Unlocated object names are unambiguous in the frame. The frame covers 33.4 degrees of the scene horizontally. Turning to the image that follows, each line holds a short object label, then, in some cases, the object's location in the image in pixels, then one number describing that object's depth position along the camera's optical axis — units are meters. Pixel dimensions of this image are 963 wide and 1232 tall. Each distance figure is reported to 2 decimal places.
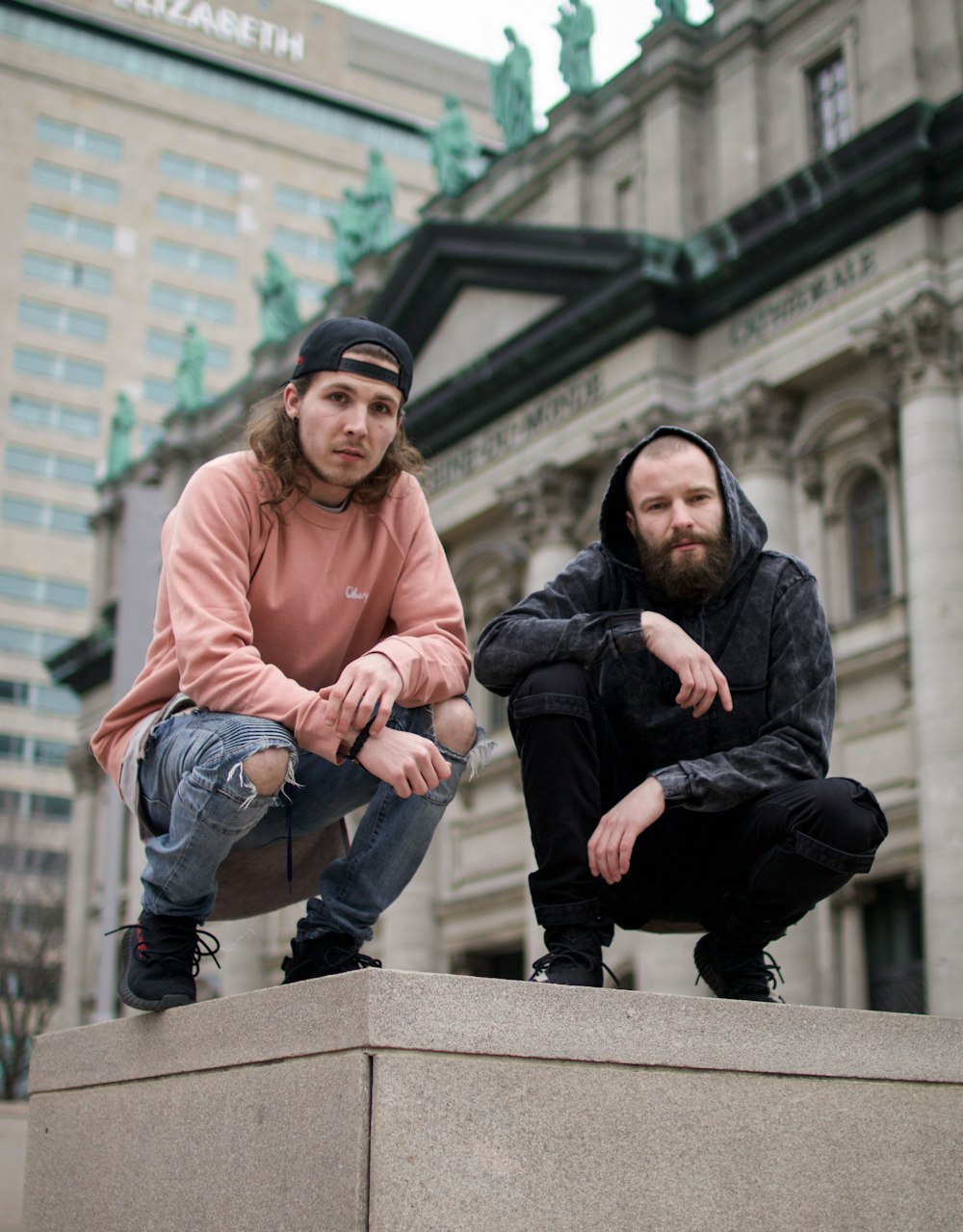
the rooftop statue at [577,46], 27.28
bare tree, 39.47
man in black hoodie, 4.23
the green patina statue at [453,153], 30.38
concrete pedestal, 3.35
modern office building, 67.31
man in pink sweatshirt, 4.10
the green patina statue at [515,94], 28.39
